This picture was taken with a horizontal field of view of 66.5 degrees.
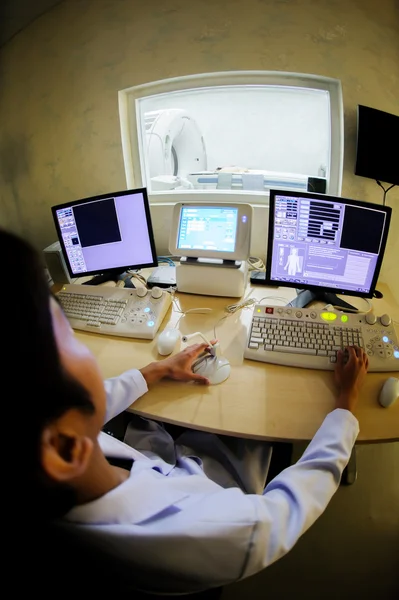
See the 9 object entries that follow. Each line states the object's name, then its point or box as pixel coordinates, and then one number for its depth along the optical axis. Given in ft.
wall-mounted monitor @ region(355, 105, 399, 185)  4.29
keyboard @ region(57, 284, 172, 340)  4.01
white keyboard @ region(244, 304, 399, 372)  3.40
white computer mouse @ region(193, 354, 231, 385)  3.33
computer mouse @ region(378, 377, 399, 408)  2.91
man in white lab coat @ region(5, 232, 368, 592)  1.28
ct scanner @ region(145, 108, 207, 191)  6.30
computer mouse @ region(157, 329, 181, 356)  3.64
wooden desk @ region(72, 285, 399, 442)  2.83
